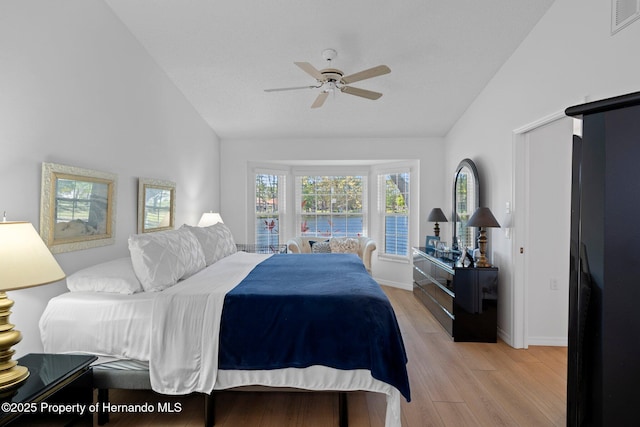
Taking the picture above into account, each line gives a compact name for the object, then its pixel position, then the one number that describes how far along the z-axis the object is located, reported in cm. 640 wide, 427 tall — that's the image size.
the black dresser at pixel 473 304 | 333
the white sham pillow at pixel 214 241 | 340
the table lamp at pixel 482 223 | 330
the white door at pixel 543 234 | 322
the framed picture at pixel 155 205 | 325
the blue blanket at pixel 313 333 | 195
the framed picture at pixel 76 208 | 218
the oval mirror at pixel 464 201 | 398
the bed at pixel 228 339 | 198
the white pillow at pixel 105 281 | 218
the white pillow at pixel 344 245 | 557
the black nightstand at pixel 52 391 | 138
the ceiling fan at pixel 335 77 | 265
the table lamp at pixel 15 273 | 144
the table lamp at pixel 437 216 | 476
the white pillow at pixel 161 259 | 230
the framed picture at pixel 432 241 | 476
